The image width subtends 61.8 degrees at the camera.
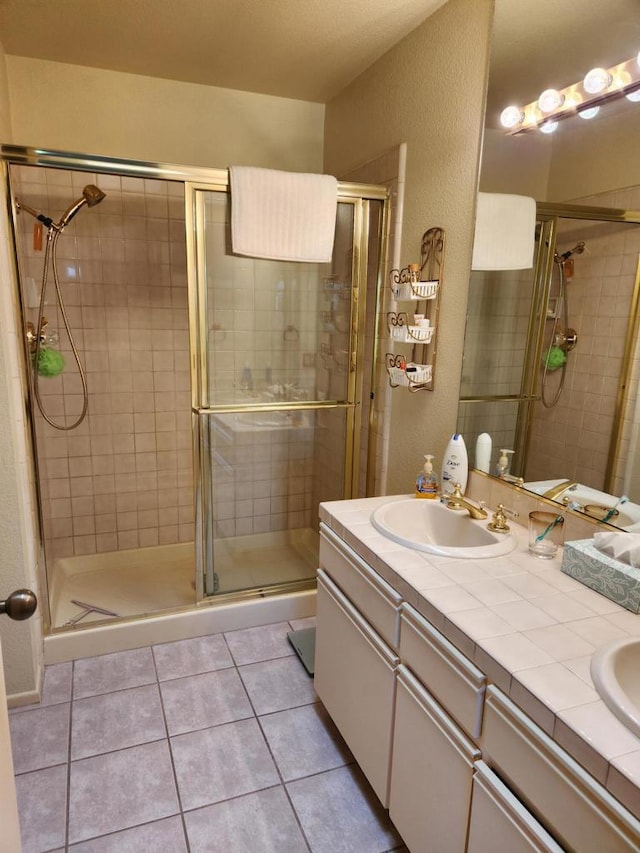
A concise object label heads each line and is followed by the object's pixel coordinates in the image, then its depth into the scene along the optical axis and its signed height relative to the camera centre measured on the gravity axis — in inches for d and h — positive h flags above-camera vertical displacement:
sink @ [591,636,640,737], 34.2 -24.5
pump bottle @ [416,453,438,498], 76.4 -23.6
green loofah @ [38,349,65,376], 105.7 -11.5
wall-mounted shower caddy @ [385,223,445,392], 81.4 -0.2
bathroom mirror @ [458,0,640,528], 55.3 +4.0
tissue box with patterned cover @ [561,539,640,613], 48.0 -23.5
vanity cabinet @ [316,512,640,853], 34.7 -35.1
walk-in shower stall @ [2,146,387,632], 92.0 -15.0
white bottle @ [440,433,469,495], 75.6 -20.6
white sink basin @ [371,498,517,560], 62.7 -26.6
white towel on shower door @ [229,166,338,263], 83.4 +15.2
